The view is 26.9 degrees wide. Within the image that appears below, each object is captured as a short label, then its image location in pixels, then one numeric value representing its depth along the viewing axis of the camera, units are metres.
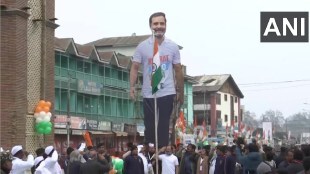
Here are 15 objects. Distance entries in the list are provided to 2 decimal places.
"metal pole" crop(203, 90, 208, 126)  91.59
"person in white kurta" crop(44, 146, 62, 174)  13.62
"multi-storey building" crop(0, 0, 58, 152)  19.58
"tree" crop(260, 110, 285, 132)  163.52
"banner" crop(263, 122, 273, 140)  54.28
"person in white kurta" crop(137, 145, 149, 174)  15.95
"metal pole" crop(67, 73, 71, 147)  41.60
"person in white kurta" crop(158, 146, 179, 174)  16.92
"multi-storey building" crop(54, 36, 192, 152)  49.72
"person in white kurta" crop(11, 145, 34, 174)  12.38
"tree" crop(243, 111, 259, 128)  159.30
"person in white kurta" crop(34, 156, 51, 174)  13.48
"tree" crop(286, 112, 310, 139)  170.62
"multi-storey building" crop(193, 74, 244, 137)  92.38
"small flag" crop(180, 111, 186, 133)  47.74
